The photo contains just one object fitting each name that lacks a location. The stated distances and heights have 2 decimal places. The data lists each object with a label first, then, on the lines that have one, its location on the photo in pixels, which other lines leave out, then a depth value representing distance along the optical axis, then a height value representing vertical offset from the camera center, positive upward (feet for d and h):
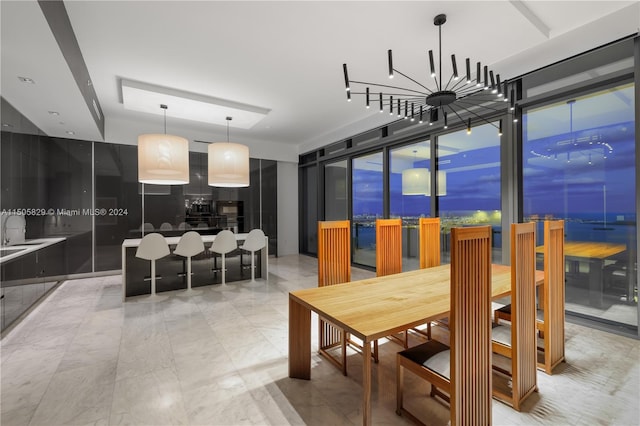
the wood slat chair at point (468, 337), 4.59 -2.16
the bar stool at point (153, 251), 13.35 -1.76
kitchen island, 13.98 -3.07
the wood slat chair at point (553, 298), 6.86 -2.25
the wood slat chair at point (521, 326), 5.80 -2.50
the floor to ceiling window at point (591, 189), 9.46 +0.72
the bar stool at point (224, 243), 15.47 -1.67
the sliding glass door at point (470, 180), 12.78 +1.46
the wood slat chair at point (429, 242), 10.61 -1.16
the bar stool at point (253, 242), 16.39 -1.75
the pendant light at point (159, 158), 12.71 +2.48
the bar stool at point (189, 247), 14.30 -1.72
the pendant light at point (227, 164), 15.21 +2.65
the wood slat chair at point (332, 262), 8.22 -1.51
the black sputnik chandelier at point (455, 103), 12.32 +5.30
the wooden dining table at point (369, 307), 4.92 -1.97
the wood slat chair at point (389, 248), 9.66 -1.26
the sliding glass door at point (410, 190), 15.87 +1.25
